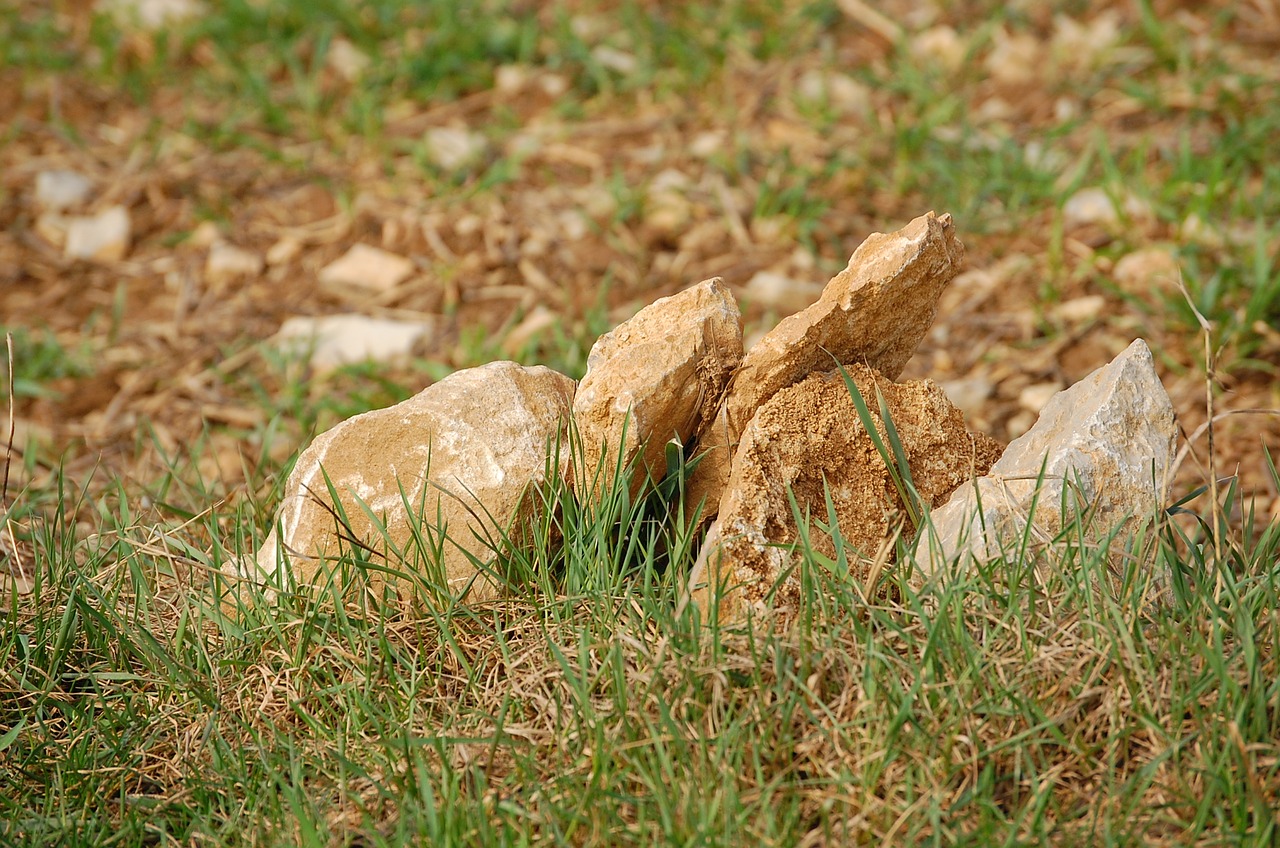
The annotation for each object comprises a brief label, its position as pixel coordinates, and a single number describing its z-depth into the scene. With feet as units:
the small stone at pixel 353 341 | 25.27
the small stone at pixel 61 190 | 30.37
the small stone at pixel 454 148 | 29.71
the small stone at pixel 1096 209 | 25.48
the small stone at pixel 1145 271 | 23.57
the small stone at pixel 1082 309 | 23.86
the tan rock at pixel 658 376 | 13.48
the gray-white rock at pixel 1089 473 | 12.94
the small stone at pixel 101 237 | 29.37
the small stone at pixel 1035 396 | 22.25
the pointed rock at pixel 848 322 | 13.79
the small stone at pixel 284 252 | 28.53
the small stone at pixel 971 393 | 22.45
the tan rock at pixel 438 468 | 13.84
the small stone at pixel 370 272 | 27.37
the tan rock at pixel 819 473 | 12.93
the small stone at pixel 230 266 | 28.40
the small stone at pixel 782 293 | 24.95
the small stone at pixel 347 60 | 32.89
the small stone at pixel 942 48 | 31.27
